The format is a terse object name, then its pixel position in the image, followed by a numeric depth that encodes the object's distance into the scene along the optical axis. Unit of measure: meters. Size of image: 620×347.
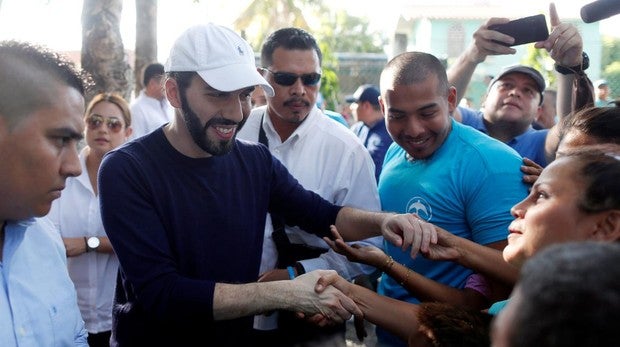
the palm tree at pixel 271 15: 23.53
